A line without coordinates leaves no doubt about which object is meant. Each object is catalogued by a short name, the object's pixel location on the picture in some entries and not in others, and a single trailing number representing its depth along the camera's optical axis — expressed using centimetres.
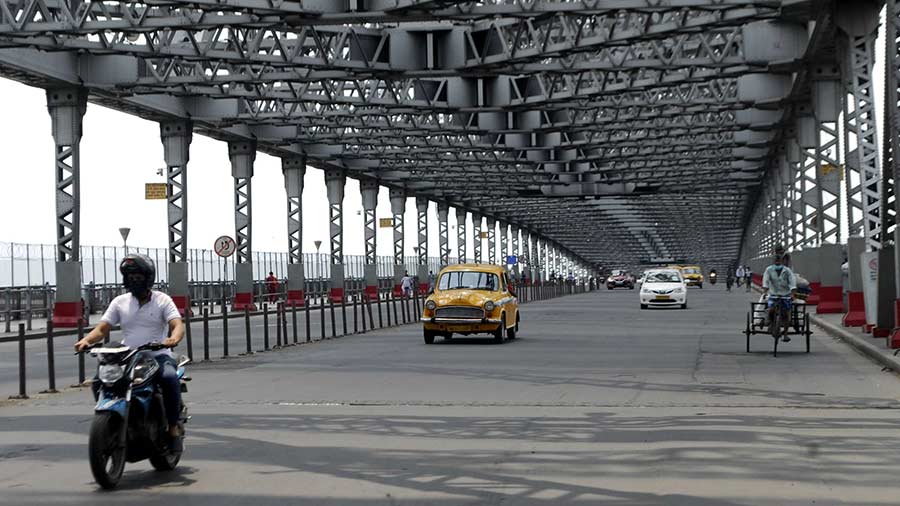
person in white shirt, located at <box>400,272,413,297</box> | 7595
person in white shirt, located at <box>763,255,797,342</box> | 2459
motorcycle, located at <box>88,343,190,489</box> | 959
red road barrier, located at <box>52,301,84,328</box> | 4094
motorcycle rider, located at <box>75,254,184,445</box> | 1035
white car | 5562
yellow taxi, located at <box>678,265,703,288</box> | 11514
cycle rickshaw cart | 2447
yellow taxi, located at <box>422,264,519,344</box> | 3092
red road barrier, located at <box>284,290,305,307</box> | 6284
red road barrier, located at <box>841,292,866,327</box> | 3130
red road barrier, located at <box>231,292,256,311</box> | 5522
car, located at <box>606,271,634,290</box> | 12131
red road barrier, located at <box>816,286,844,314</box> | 4016
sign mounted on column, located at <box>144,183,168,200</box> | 4509
